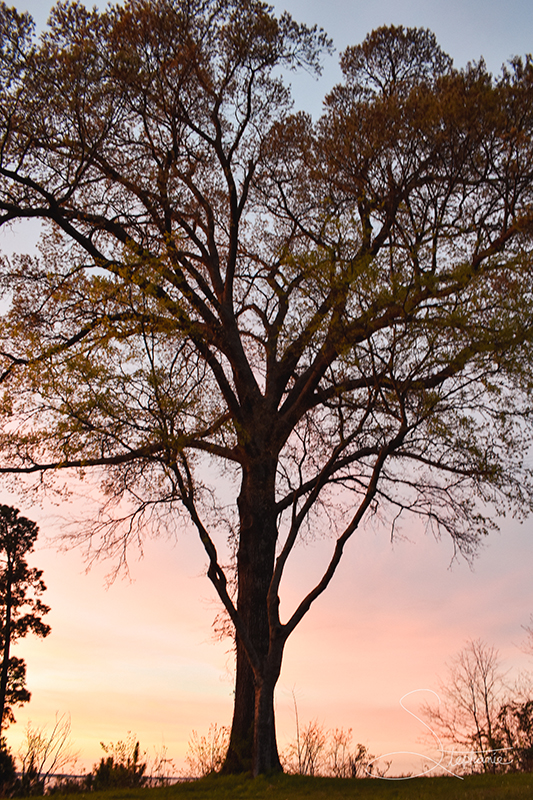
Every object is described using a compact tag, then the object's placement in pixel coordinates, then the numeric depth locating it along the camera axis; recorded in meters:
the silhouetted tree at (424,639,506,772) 16.81
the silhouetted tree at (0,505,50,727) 18.16
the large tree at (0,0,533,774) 10.15
